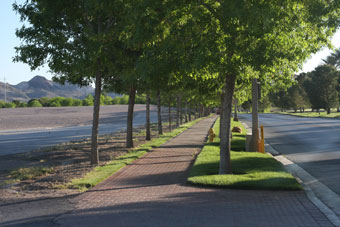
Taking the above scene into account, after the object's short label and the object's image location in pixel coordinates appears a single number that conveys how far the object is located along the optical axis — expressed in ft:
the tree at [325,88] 256.52
